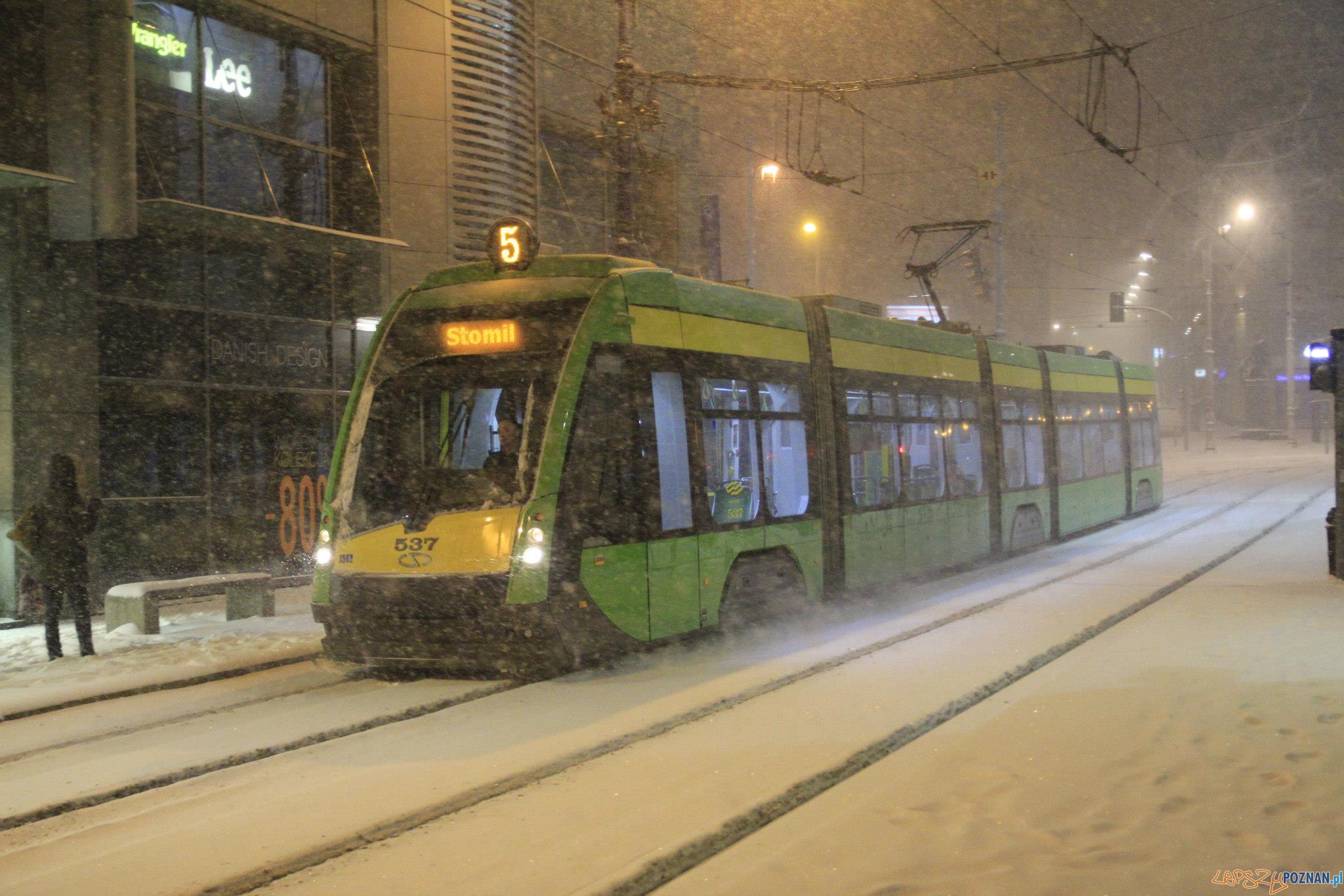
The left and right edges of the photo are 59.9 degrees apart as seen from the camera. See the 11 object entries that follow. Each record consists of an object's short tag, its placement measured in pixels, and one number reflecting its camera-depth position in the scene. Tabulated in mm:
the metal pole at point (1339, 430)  12453
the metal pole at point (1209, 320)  48406
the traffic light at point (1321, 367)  12516
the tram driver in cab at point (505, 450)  8188
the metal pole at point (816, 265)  31578
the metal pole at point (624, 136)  13805
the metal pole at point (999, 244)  28016
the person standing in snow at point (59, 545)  9875
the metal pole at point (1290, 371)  50016
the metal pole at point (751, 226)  27120
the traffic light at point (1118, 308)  43781
